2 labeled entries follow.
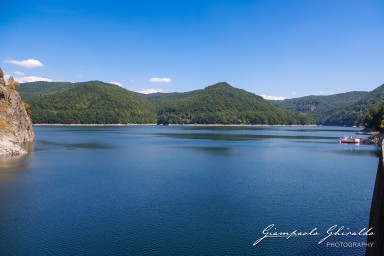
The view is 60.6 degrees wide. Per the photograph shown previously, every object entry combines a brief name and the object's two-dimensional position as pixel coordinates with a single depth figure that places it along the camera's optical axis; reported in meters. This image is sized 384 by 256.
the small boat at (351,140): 114.12
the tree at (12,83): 102.62
